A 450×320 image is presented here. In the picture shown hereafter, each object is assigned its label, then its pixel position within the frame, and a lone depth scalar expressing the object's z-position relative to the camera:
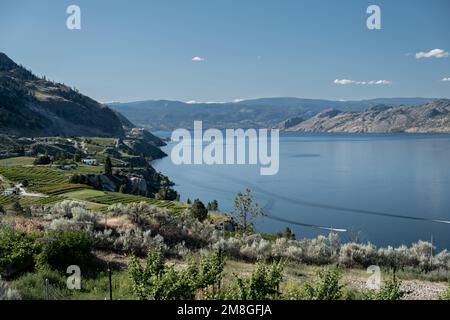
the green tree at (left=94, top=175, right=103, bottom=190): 90.06
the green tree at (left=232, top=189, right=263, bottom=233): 73.12
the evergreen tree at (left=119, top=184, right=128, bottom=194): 89.83
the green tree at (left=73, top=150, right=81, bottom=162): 127.50
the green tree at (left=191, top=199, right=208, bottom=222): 45.96
